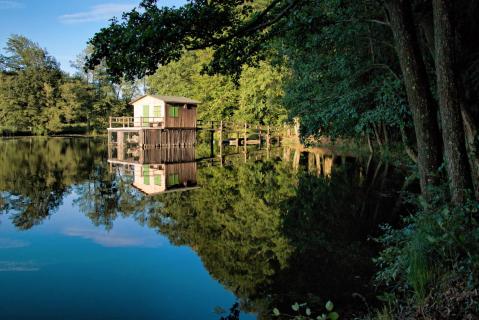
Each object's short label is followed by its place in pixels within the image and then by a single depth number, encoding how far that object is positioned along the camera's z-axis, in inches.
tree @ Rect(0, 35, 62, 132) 2145.7
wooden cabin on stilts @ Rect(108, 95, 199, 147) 1354.6
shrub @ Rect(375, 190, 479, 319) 147.2
